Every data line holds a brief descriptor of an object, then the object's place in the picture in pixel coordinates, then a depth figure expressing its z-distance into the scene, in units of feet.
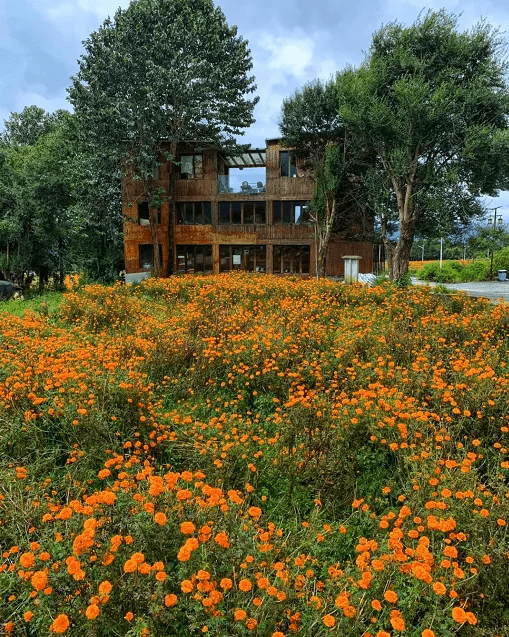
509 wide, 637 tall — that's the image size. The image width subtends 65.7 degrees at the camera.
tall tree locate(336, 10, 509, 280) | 61.21
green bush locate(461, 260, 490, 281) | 115.55
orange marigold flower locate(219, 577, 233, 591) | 7.13
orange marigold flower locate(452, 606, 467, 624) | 6.54
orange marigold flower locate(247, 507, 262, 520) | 8.87
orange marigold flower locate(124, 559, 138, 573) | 7.12
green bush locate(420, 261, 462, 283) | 115.03
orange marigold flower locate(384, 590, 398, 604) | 6.92
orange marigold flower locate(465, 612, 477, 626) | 6.45
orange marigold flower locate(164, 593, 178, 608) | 6.69
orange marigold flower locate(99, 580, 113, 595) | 6.67
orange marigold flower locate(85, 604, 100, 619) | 6.42
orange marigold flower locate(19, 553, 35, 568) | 7.40
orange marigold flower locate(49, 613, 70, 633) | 6.36
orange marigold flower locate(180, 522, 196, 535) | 7.80
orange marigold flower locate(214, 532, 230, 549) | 8.06
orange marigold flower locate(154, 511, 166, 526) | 7.93
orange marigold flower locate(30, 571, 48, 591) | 6.79
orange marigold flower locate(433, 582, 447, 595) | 6.99
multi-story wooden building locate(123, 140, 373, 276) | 88.99
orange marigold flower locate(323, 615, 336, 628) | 6.73
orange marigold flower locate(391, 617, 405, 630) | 6.60
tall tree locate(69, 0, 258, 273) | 72.43
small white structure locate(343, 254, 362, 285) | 81.20
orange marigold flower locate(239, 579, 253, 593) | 6.90
